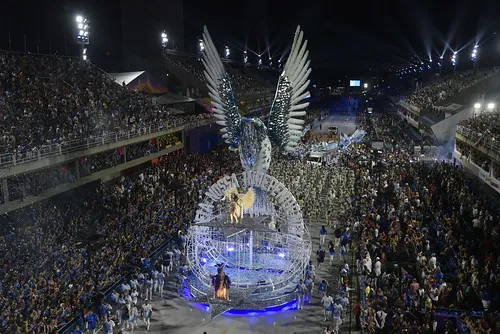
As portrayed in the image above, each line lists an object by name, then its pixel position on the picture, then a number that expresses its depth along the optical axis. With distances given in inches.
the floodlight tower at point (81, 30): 1419.8
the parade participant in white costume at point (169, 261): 706.8
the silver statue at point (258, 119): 697.0
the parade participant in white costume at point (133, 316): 549.7
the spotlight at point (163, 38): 2089.9
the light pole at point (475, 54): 2247.0
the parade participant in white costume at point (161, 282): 645.9
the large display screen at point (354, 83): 5698.8
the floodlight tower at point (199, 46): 2794.5
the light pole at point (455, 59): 2655.5
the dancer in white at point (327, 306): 573.1
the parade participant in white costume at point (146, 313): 556.4
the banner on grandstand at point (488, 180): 915.9
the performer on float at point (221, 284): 591.5
